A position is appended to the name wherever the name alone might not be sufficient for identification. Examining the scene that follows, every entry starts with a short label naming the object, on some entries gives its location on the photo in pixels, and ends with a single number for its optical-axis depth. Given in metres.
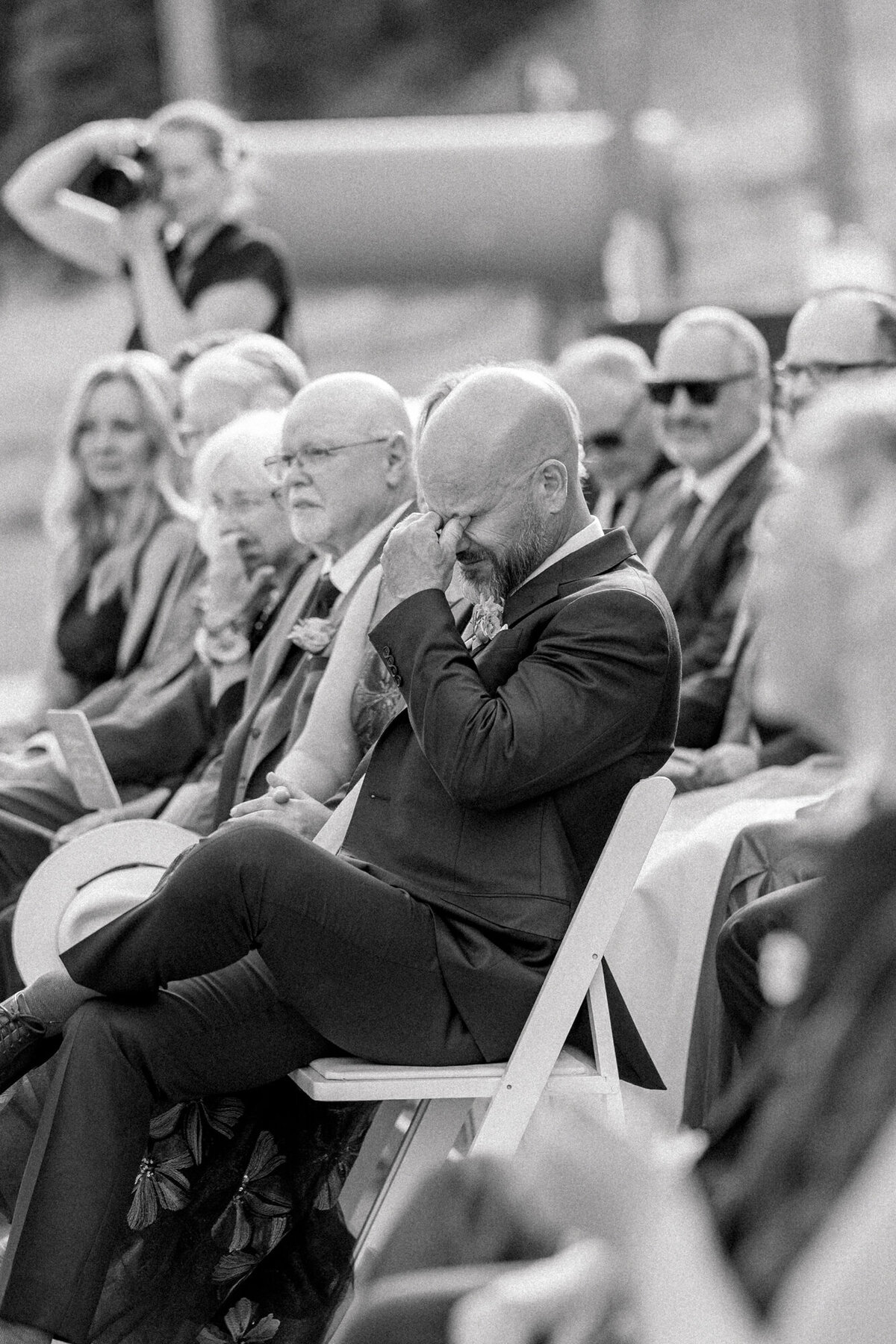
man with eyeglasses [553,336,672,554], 10.16
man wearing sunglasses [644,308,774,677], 8.85
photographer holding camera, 11.32
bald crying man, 5.16
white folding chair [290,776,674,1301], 5.12
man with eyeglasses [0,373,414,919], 6.80
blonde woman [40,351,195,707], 9.70
